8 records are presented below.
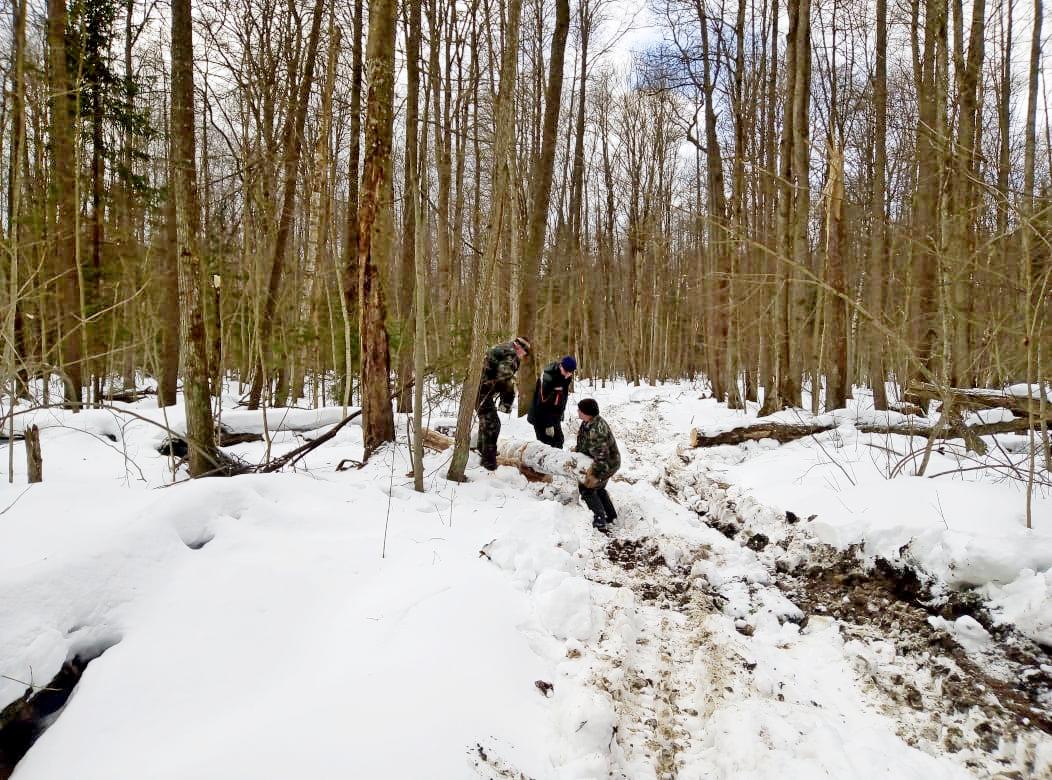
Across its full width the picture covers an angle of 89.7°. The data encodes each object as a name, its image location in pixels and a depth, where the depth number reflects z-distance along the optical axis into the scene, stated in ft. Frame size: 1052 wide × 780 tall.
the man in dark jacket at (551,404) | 23.70
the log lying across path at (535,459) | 19.34
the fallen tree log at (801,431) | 19.65
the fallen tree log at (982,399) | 17.78
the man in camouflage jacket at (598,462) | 17.30
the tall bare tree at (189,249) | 16.40
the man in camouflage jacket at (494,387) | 20.51
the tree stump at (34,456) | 14.83
